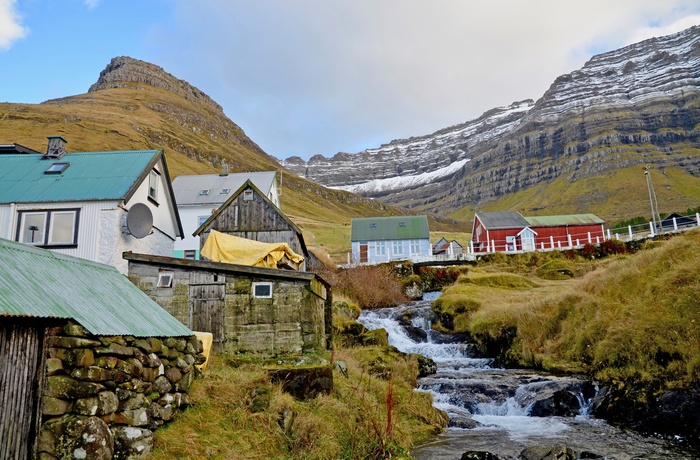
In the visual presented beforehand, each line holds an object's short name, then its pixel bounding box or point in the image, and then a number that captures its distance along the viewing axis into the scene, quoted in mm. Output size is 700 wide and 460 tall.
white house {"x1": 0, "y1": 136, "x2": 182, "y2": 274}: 23438
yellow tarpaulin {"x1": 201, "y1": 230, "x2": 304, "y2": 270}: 21531
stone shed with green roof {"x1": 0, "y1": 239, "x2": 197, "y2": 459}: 7457
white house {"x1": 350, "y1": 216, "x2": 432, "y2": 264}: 69375
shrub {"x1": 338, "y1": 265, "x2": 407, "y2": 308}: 43906
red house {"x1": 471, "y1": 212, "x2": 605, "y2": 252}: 69750
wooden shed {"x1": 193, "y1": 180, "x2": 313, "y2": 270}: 28609
